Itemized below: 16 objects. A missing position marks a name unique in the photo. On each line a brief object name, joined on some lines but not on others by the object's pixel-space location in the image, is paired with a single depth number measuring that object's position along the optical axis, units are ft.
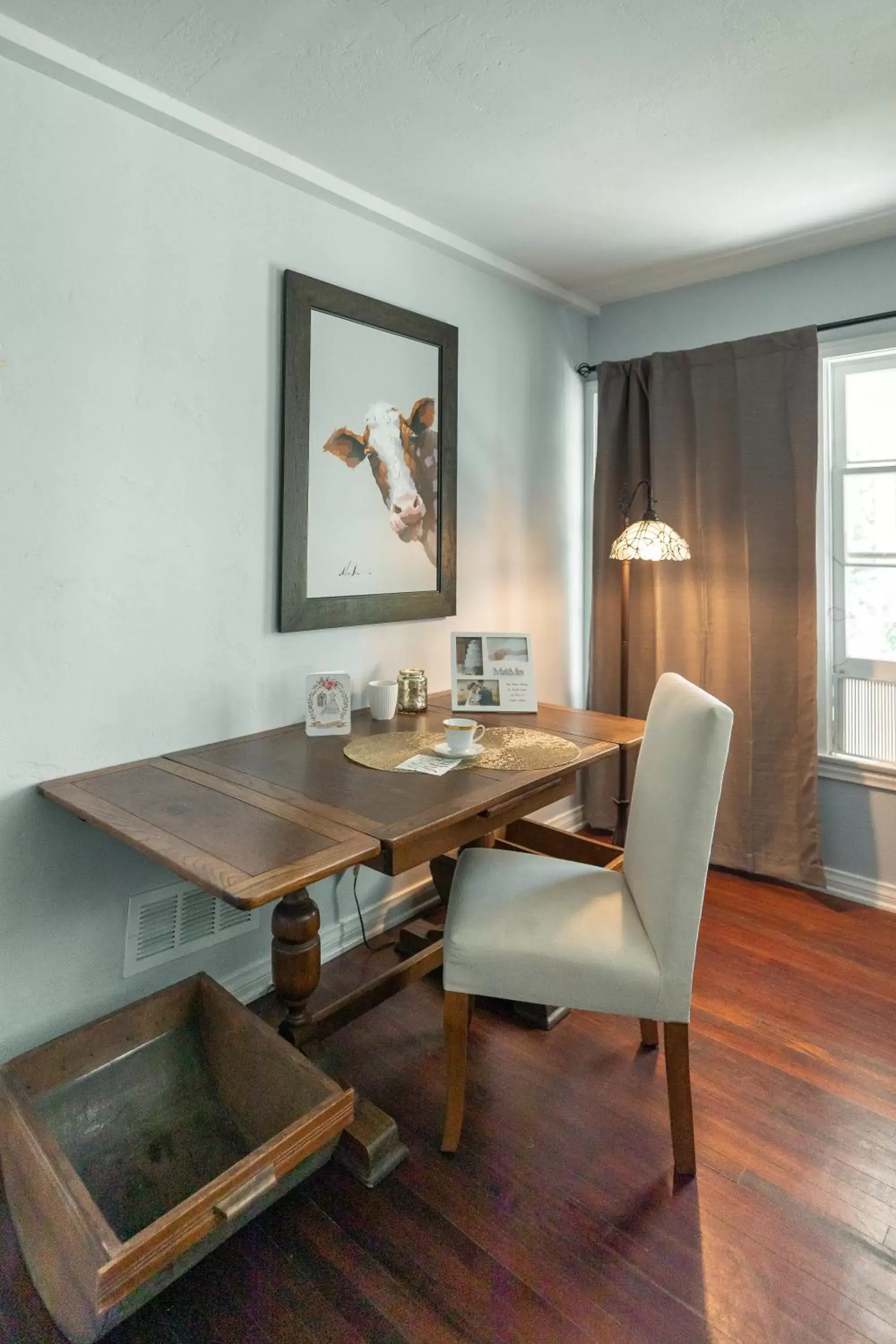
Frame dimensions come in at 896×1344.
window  8.89
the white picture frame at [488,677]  7.83
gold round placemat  6.08
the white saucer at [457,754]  6.20
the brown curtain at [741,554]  9.02
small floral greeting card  6.88
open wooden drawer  3.78
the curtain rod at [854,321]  8.41
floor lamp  8.81
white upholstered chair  4.99
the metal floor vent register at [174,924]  6.20
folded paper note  5.90
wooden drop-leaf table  4.33
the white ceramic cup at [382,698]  7.47
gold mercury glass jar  7.77
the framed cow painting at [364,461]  7.13
